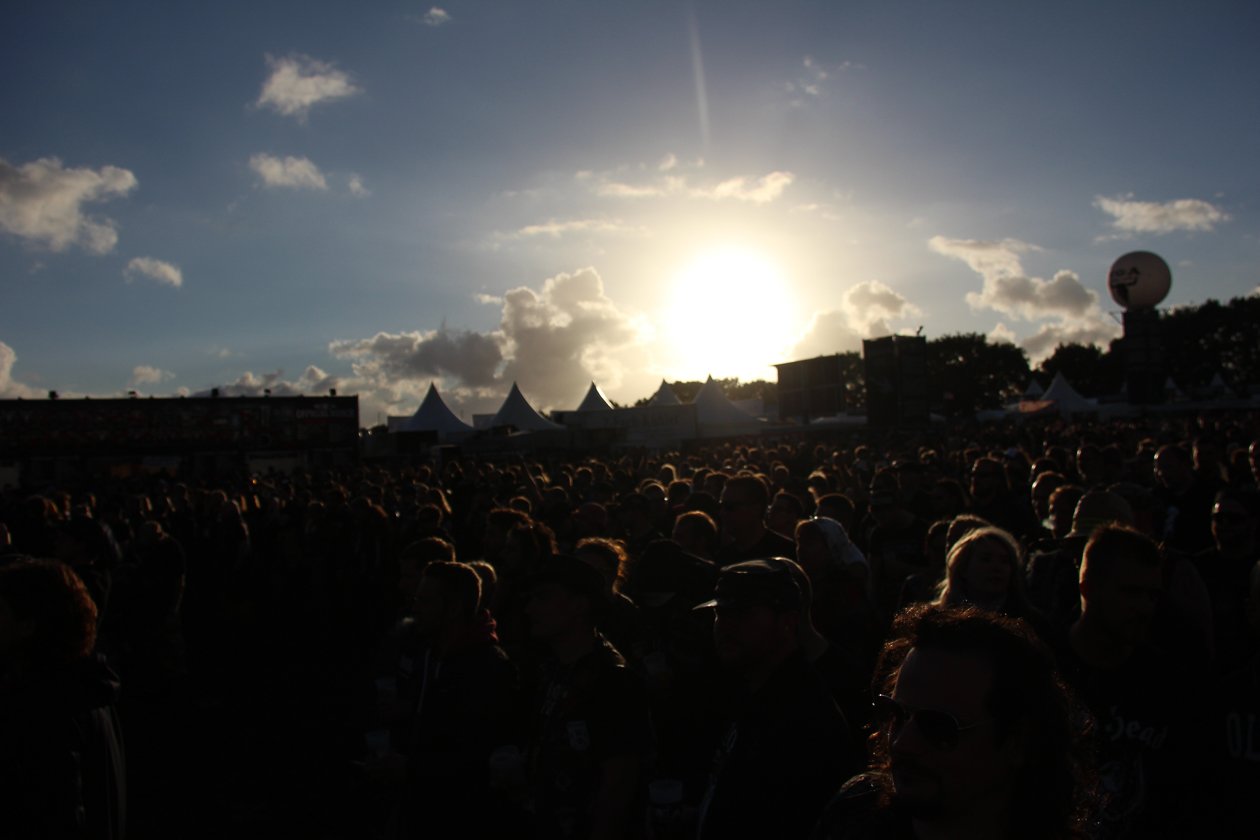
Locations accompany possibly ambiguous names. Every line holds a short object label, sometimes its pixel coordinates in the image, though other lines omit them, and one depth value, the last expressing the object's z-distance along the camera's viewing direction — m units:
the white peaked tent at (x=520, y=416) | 36.23
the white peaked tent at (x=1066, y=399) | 42.34
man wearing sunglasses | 1.32
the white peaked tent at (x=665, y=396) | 41.12
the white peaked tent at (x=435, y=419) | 39.41
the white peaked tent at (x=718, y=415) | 32.31
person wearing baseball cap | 2.02
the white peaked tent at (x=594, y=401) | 38.12
